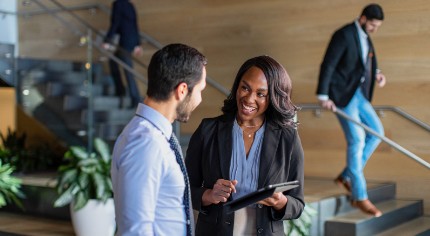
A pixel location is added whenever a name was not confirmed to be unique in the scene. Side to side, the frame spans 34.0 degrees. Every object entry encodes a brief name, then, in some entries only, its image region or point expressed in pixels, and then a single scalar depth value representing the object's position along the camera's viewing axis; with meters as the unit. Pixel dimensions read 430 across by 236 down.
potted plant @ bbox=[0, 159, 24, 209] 5.32
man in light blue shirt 1.83
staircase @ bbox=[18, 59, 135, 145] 7.20
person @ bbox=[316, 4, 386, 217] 5.68
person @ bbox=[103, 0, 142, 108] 7.58
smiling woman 2.38
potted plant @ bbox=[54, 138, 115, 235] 5.43
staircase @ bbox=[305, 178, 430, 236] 5.44
